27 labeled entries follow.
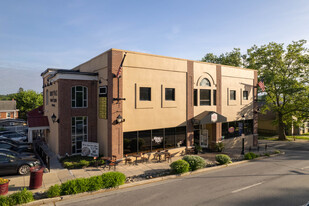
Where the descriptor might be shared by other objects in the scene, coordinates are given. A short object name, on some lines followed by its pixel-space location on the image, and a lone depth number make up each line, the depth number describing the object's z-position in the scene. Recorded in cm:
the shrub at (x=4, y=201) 852
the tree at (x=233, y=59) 3919
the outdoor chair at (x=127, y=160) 1554
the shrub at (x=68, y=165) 1408
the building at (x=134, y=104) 1564
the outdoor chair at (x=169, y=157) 1653
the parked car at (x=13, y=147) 1814
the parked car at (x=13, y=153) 1382
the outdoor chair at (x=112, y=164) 1428
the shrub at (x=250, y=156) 1814
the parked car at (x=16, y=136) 2612
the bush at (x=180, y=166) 1340
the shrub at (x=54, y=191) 970
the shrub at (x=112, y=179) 1091
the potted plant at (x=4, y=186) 972
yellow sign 1622
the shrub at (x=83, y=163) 1433
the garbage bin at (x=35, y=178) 1063
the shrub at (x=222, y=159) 1591
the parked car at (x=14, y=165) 1255
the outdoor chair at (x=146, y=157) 1626
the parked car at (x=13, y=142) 2081
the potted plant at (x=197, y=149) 1947
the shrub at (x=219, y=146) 2088
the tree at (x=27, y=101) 5178
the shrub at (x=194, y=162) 1418
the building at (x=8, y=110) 5700
